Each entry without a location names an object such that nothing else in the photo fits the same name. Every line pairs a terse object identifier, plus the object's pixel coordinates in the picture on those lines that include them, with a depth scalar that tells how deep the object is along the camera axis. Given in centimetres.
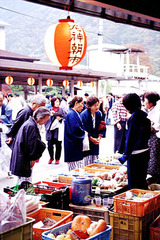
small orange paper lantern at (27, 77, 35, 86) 1817
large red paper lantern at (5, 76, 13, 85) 1678
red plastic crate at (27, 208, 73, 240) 359
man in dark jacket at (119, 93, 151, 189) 491
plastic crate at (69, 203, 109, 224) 414
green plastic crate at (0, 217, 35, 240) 274
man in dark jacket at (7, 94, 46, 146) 543
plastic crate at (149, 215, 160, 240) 399
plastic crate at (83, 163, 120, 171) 627
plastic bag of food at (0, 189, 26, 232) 281
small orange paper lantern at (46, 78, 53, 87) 1969
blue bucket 422
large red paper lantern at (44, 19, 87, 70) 555
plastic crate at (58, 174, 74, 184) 509
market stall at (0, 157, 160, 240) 363
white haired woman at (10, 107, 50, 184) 485
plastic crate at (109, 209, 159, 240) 391
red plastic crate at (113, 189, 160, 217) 390
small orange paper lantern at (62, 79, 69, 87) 2069
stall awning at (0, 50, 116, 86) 1611
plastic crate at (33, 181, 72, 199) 425
